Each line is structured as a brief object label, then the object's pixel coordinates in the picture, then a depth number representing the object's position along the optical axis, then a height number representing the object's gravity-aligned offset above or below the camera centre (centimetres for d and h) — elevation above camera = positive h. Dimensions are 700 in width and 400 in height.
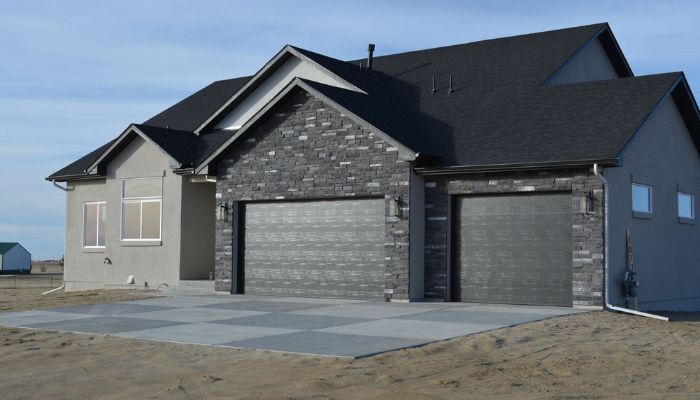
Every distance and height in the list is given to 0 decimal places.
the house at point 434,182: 1892 +167
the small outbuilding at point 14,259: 6369 -92
